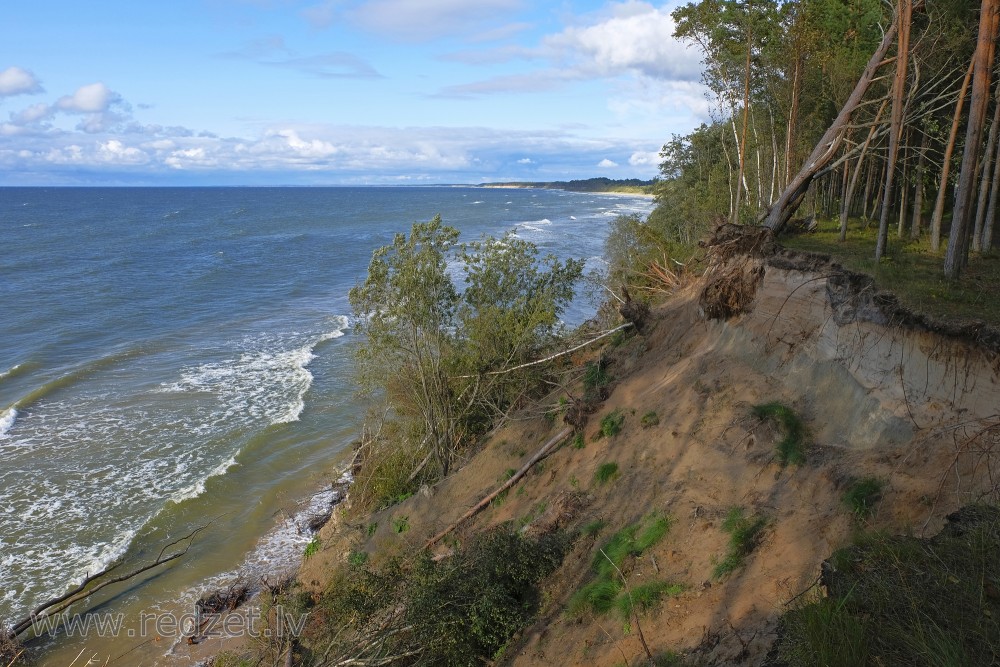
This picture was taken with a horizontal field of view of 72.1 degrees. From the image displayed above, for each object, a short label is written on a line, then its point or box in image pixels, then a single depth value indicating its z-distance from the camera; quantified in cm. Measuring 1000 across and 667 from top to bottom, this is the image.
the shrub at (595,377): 1586
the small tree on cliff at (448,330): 1570
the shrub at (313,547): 1666
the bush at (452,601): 984
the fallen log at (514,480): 1446
